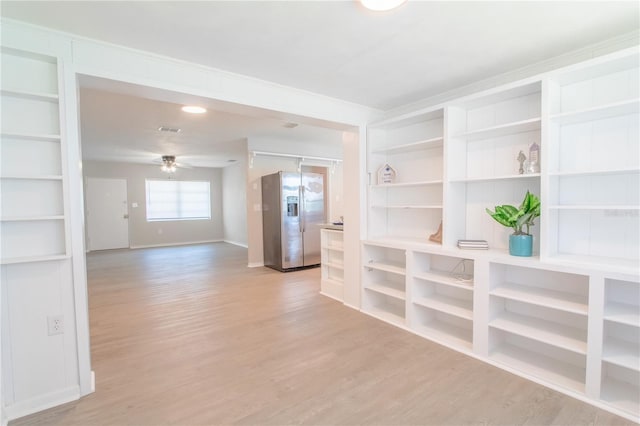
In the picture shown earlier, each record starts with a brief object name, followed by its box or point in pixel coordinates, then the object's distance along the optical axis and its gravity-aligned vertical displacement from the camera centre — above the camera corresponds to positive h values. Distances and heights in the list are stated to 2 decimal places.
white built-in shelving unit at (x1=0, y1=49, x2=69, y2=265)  1.83 +0.25
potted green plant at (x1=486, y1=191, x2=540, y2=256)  2.25 -0.15
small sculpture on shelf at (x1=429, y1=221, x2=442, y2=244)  3.03 -0.36
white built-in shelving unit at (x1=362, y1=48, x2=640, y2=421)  1.97 -0.27
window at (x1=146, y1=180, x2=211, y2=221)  8.83 +0.09
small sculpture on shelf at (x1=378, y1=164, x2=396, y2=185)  3.46 +0.30
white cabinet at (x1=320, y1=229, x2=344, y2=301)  4.14 -0.81
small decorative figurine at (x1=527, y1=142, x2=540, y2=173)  2.32 +0.31
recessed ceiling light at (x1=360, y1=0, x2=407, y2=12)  1.60 +1.03
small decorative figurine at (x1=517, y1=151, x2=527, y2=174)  2.45 +0.32
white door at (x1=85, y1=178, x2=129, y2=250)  7.98 -0.27
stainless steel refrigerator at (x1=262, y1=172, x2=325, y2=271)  5.52 -0.31
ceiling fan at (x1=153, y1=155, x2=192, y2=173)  7.05 +0.94
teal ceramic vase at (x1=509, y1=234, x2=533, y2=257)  2.28 -0.34
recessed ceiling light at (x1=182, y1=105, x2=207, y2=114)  3.66 +1.12
